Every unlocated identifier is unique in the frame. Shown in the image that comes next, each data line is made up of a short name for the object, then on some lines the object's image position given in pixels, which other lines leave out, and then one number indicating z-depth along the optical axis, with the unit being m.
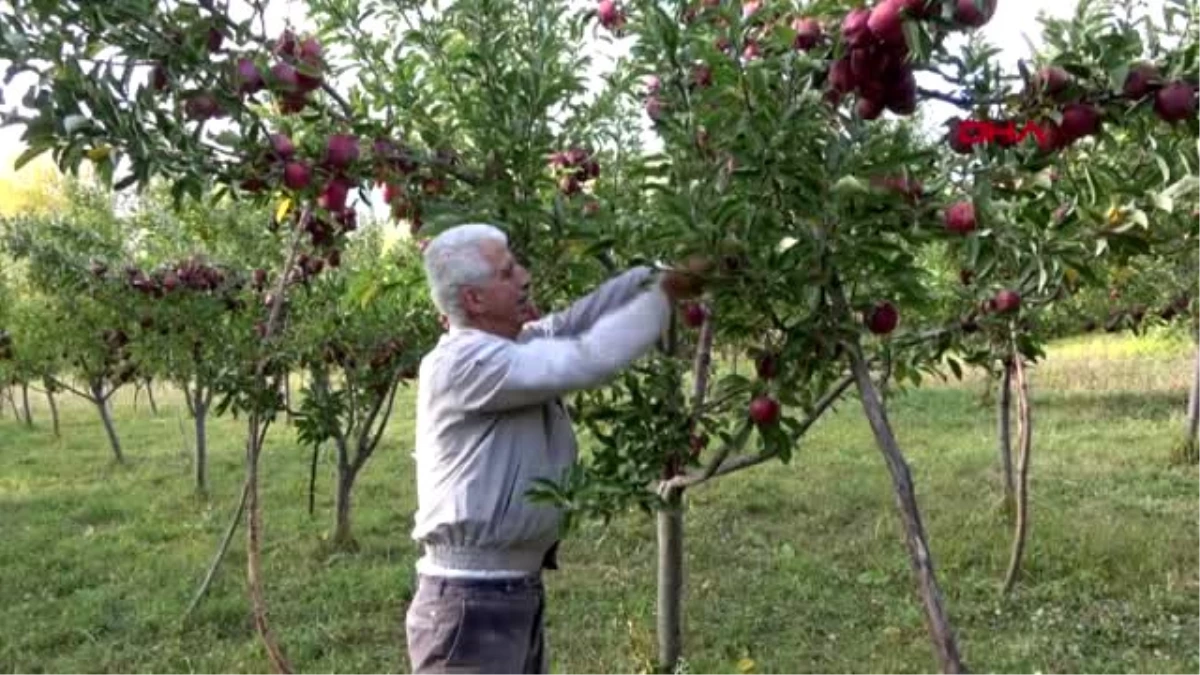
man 2.07
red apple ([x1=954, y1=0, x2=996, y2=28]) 1.34
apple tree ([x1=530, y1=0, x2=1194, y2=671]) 1.55
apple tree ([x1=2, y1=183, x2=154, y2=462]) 6.03
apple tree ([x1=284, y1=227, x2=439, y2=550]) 5.67
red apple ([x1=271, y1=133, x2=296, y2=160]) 2.01
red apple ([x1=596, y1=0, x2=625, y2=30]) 2.80
